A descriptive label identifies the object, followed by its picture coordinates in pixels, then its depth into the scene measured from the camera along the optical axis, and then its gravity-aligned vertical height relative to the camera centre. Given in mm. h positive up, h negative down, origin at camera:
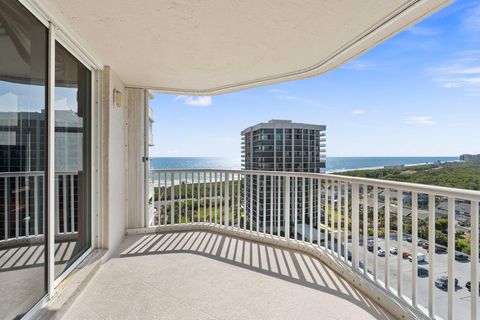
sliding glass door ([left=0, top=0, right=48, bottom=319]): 1355 +10
